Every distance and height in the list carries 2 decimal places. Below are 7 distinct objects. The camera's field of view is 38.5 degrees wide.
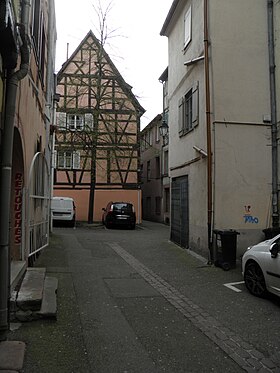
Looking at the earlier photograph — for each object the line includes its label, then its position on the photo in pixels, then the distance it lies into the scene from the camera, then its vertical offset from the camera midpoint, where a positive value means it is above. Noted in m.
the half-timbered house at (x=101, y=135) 25.45 +4.43
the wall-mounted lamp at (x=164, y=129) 15.70 +2.92
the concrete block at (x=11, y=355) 3.88 -1.57
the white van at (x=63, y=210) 21.05 -0.37
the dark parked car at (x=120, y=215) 21.17 -0.64
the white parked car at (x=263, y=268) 6.61 -1.15
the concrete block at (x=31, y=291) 5.29 -1.27
